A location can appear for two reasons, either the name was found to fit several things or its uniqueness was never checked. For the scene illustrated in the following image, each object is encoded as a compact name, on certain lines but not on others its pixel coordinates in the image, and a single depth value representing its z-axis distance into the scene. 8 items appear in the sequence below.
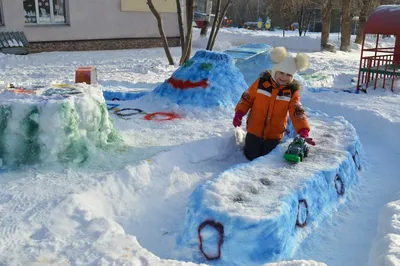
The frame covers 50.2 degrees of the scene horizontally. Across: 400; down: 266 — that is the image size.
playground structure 8.70
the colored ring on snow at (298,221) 3.36
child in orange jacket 4.33
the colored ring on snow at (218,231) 2.95
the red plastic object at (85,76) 6.57
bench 13.40
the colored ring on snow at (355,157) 4.62
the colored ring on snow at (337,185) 3.96
